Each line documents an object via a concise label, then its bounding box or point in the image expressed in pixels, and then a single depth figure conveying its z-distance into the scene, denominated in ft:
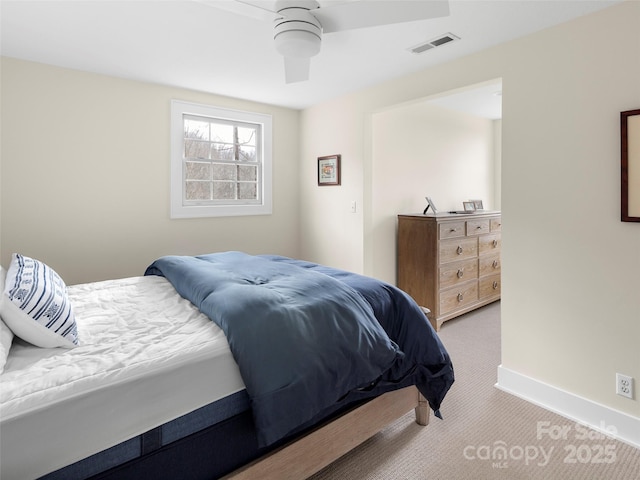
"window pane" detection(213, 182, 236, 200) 12.78
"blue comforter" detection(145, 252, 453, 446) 4.46
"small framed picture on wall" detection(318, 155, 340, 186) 12.71
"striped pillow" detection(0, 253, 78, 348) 4.42
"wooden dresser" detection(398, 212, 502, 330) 11.68
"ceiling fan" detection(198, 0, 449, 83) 5.34
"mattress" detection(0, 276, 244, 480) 3.38
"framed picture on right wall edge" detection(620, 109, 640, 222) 6.31
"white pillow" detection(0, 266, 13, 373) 3.93
